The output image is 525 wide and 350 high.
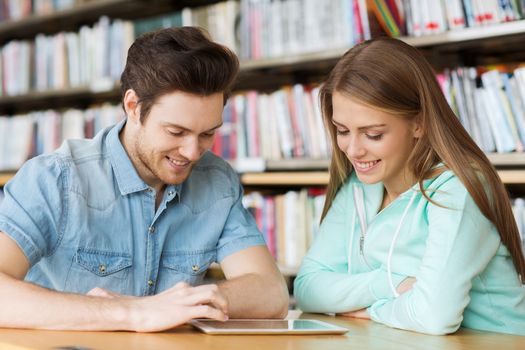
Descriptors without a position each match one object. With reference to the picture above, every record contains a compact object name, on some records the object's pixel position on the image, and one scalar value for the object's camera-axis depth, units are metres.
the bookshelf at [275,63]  3.36
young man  2.58
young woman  2.48
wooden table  2.22
